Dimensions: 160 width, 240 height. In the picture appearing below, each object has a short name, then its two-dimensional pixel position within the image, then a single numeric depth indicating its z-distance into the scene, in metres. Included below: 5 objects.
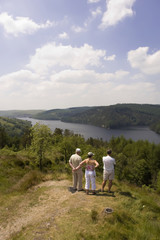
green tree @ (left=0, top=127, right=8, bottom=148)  77.68
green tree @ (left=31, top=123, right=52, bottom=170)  25.67
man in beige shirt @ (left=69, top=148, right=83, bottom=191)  10.24
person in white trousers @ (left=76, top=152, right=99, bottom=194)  9.56
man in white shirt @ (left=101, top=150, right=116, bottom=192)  9.66
